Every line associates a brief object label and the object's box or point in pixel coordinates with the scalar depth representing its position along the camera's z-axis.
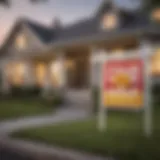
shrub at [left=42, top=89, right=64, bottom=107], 9.63
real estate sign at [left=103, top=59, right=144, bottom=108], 4.53
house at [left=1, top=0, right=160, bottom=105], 10.23
